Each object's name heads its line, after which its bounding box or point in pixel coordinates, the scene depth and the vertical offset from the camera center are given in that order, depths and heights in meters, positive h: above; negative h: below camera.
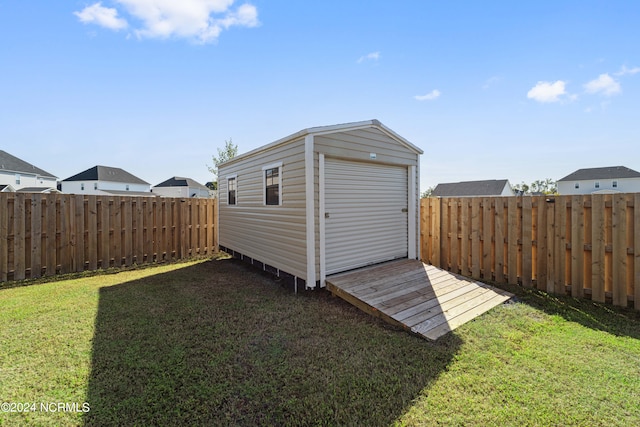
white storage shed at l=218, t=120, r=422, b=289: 4.66 +0.20
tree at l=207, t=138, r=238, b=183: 15.69 +3.63
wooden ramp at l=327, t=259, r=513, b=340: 3.48 -1.41
